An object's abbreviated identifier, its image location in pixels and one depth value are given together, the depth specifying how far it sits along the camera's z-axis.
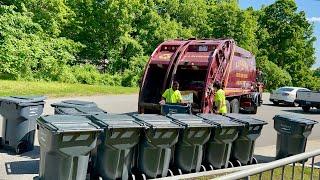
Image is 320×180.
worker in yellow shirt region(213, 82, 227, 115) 12.30
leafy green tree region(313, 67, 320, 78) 63.29
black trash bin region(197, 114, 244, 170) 8.67
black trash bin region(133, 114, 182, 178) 7.59
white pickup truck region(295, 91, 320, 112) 24.55
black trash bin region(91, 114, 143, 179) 7.18
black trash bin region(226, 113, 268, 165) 9.24
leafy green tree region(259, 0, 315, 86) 54.00
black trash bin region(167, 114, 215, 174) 8.17
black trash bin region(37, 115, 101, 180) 6.61
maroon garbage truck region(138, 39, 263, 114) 13.96
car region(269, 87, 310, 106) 27.28
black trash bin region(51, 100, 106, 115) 8.87
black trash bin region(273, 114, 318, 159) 10.08
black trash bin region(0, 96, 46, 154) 9.13
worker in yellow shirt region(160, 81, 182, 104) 12.81
